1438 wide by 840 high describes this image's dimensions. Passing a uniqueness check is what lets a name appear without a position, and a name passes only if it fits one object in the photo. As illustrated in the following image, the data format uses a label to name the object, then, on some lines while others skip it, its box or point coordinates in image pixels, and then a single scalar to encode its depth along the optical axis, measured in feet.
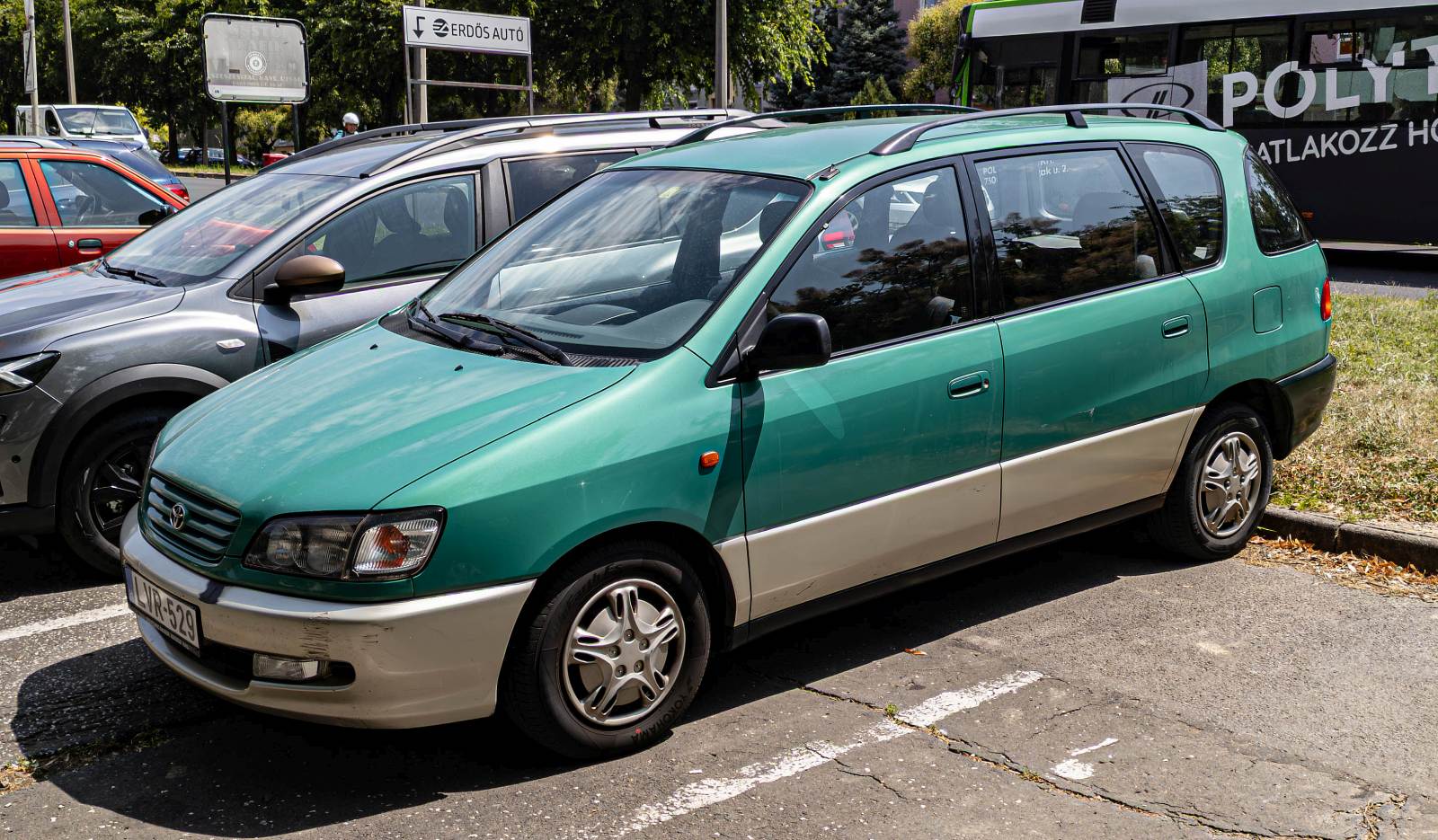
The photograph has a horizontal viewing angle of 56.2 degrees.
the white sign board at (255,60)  60.95
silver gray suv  17.02
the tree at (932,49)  171.83
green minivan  11.43
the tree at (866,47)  178.91
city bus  50.26
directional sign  61.41
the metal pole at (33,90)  97.77
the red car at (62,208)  29.09
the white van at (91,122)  112.27
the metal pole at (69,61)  137.08
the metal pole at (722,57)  89.25
